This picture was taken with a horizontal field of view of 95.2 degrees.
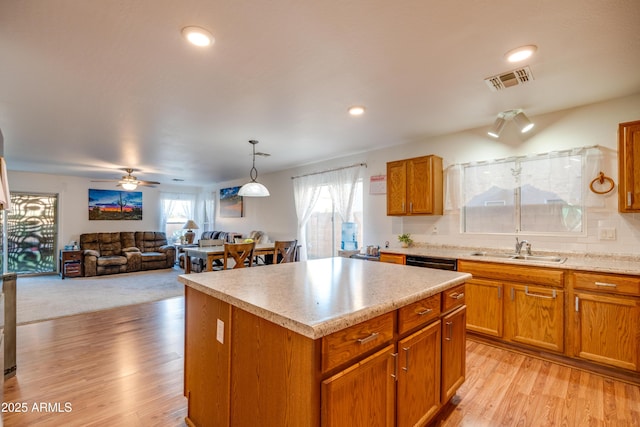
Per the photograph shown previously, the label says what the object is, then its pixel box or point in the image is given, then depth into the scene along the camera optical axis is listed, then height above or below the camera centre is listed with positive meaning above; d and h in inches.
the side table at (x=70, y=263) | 258.7 -42.8
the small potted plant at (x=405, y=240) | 165.8 -12.7
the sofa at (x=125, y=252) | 270.2 -36.4
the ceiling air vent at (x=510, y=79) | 91.6 +45.7
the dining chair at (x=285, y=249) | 180.2 -20.5
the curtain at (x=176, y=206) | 354.0 +13.5
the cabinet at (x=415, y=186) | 150.2 +16.9
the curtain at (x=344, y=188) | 199.2 +20.5
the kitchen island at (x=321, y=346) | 44.3 -24.1
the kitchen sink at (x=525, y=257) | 115.9 -16.5
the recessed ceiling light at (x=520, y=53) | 78.7 +46.0
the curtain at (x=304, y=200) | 229.3 +13.5
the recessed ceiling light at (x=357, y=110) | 120.3 +45.3
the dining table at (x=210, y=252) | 175.2 -23.0
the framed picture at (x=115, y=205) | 307.6 +12.2
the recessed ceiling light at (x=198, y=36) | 71.1 +45.3
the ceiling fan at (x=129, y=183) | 228.9 +26.8
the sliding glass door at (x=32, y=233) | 267.3 -16.7
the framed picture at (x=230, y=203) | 314.2 +14.6
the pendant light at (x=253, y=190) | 166.4 +15.4
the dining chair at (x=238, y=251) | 159.2 -19.5
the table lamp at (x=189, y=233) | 331.3 -19.3
